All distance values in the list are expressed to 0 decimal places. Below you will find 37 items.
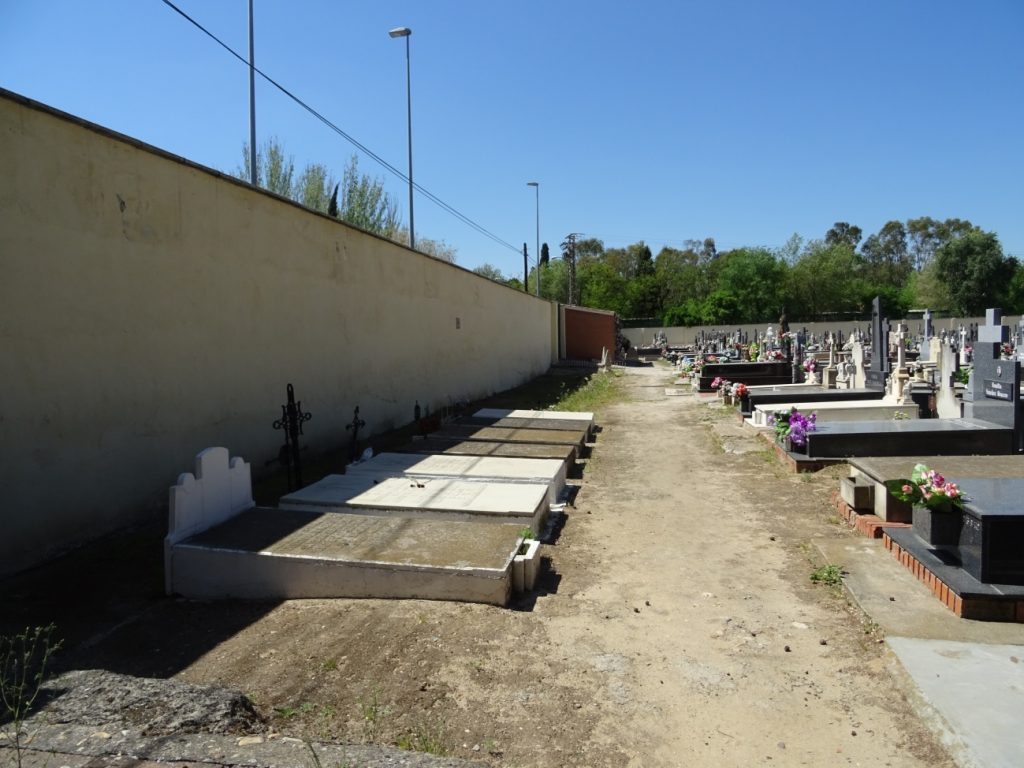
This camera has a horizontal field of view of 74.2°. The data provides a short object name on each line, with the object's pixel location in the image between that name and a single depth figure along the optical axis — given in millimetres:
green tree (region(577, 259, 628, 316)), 64562
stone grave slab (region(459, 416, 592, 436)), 10289
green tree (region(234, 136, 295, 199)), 22062
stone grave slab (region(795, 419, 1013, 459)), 7719
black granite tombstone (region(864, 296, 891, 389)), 12734
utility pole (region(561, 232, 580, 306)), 50738
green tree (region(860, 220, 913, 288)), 82312
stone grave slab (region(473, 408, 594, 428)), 11316
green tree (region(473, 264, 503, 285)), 61681
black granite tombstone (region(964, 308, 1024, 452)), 7715
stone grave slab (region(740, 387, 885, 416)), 12023
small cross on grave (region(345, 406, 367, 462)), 7702
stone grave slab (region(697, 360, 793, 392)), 18172
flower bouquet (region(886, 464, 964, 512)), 4406
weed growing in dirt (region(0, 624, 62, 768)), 2221
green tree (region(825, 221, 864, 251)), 85438
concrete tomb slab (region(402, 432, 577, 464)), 8070
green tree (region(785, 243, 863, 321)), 60719
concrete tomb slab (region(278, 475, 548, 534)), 5332
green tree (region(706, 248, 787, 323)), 59406
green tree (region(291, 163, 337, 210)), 23344
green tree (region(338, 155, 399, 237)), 25078
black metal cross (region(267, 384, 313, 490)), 6371
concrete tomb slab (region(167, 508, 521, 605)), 4062
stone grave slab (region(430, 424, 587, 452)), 9055
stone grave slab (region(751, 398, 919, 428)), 9992
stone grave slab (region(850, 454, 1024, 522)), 5586
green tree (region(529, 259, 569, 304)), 64312
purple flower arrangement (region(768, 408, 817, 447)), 8503
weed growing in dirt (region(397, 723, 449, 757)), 2629
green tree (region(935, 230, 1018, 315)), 56000
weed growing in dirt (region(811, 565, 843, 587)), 4578
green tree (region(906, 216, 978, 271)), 79188
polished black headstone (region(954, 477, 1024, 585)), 3982
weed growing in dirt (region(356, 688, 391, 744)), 2721
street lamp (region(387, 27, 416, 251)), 17578
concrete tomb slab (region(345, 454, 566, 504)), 6719
